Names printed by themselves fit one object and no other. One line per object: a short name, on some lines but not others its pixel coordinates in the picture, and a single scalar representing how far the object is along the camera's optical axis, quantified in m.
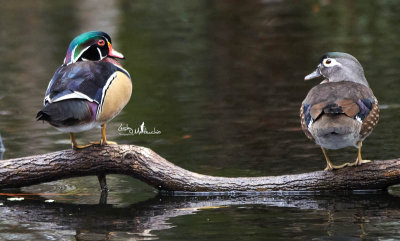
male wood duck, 12.20
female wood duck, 11.85
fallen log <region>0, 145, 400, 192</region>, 13.08
